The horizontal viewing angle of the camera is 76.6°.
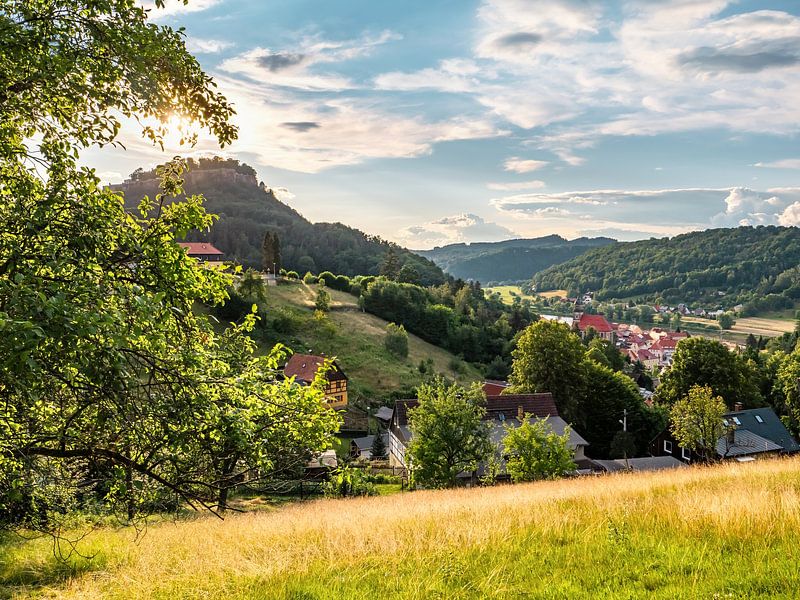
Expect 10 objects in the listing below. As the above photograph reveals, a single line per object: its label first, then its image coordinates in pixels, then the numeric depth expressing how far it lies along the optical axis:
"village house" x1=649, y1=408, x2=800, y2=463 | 38.12
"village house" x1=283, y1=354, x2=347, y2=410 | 54.88
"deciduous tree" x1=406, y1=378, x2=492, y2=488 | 26.56
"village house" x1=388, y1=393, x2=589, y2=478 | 39.00
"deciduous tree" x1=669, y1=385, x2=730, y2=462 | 33.22
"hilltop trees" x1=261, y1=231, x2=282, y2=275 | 95.69
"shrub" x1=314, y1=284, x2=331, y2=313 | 77.56
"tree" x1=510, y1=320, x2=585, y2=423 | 47.91
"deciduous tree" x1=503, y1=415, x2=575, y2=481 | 24.88
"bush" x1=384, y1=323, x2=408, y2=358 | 72.50
